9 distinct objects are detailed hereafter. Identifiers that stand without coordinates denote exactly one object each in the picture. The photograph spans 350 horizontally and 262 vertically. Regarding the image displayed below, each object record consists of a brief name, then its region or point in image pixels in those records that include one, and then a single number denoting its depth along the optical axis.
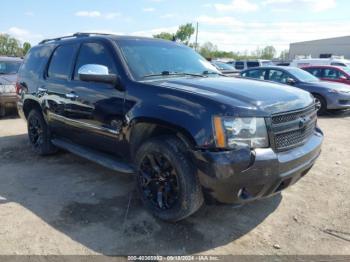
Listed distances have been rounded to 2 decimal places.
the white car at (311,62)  22.23
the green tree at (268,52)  81.88
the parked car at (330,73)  12.84
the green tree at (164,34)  57.09
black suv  2.97
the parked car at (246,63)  25.00
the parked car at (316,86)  10.19
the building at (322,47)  56.12
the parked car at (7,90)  9.37
